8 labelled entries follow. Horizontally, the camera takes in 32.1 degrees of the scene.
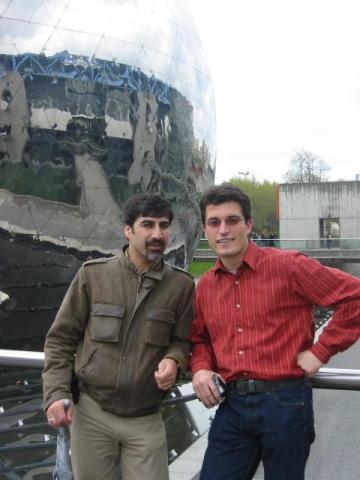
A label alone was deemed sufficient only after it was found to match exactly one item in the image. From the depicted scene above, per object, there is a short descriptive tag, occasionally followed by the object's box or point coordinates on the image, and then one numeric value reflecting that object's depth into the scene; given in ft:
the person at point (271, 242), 87.56
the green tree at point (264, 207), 239.30
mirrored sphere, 20.93
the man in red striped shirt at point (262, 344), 7.82
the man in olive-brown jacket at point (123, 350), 8.51
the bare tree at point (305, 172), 224.12
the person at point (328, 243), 90.99
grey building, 109.09
